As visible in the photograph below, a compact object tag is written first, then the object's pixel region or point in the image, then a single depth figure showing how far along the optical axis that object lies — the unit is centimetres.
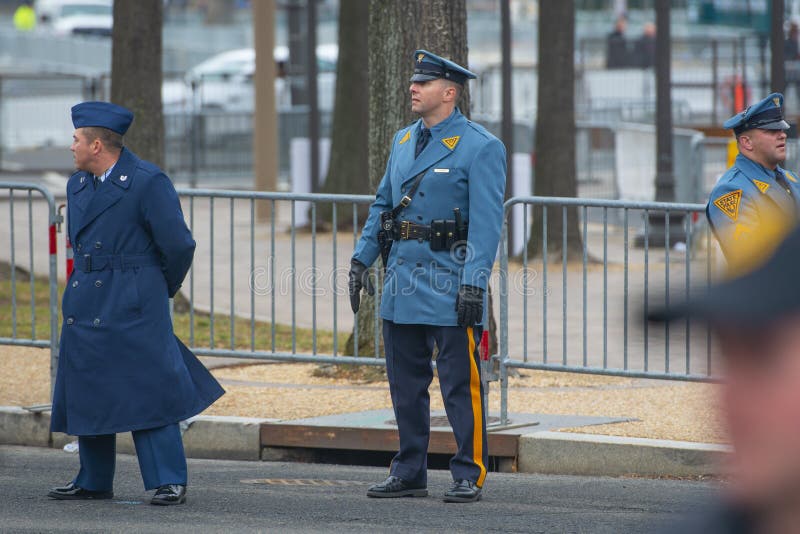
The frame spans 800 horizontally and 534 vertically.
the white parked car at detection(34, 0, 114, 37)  9772
